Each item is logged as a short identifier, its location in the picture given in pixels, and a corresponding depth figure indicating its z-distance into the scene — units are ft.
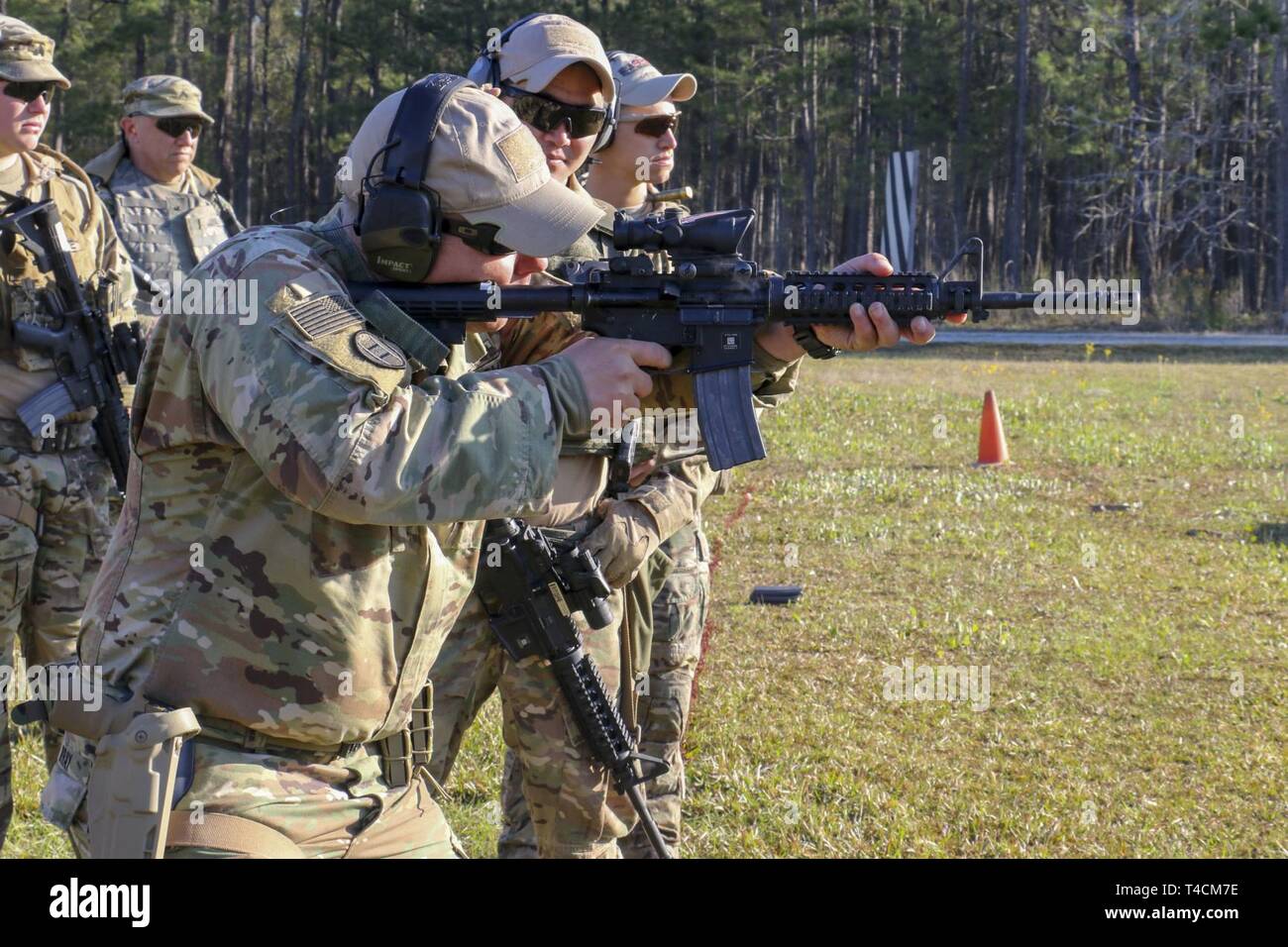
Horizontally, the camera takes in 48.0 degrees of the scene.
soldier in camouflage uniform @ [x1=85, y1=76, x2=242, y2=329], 24.67
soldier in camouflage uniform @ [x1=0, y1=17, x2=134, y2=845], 15.94
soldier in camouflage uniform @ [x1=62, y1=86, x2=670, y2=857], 7.91
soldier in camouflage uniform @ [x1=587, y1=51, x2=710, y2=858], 14.90
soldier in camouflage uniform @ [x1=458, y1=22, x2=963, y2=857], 12.48
